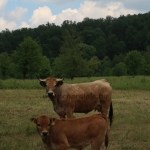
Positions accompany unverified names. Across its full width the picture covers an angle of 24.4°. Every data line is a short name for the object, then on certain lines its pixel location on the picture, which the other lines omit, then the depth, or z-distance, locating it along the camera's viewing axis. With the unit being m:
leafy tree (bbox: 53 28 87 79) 41.16
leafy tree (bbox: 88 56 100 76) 72.31
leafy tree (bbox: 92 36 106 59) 116.56
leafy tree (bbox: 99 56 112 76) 92.88
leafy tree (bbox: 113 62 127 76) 71.70
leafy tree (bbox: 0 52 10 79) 55.51
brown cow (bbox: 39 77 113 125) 10.65
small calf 7.52
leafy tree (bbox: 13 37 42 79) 46.23
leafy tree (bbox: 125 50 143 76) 61.62
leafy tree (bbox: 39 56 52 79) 62.99
